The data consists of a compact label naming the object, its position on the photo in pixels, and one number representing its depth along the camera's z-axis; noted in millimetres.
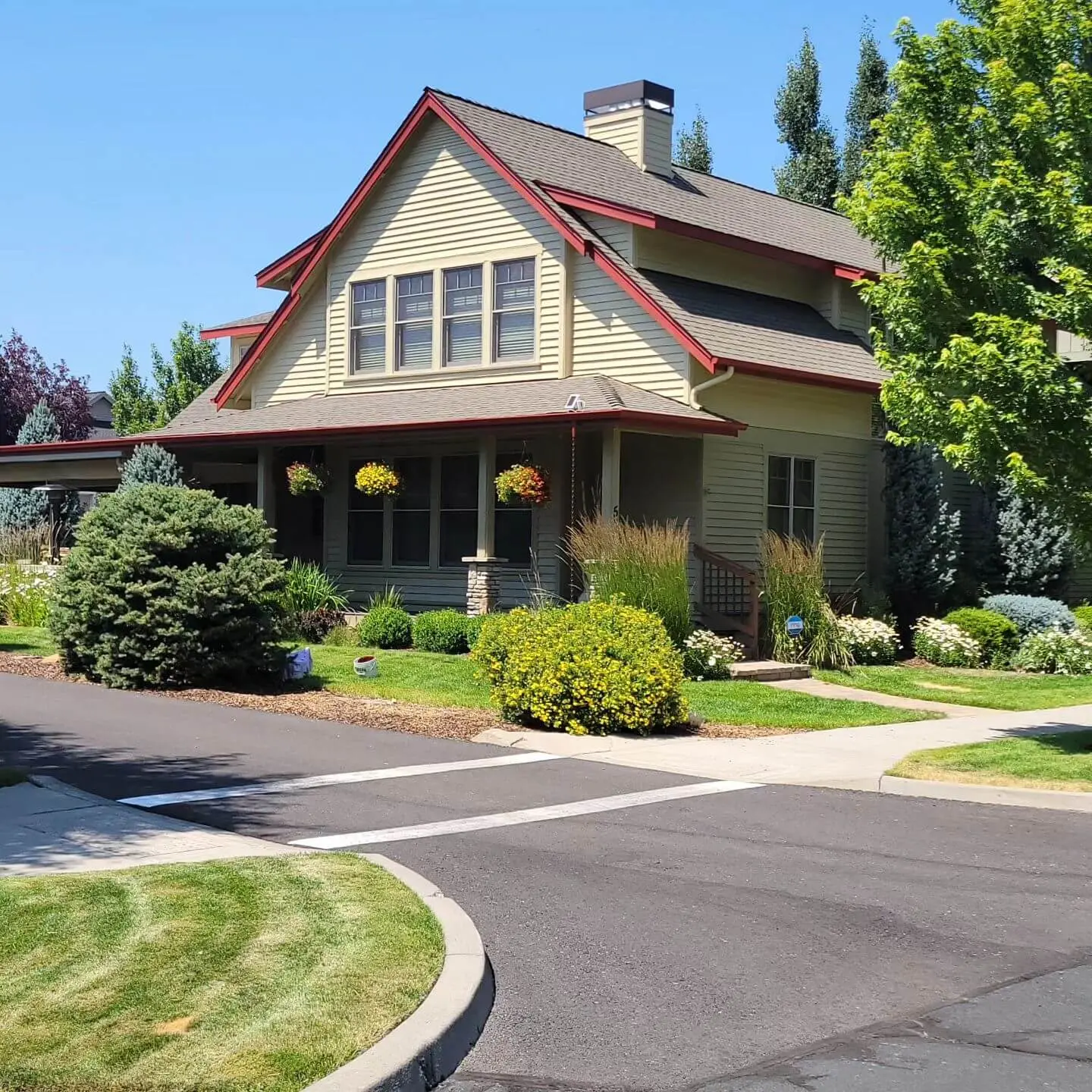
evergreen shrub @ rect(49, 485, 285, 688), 16375
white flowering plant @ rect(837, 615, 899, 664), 20375
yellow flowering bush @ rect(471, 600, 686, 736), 14000
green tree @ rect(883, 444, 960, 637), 22016
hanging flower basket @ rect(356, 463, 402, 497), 21906
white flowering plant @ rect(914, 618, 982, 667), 20703
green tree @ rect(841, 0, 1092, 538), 12188
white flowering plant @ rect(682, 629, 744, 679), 17906
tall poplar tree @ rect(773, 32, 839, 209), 41500
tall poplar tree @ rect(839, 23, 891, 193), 40688
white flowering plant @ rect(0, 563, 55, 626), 24031
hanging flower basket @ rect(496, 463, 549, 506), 19906
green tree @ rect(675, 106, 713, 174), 44031
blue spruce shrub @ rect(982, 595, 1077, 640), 21375
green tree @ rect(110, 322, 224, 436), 45000
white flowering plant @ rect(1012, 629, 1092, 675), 20219
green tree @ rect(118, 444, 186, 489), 23578
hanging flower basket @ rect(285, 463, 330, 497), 22969
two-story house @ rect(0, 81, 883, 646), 20672
